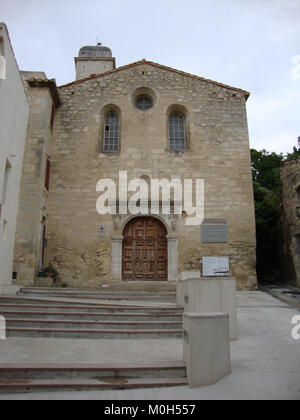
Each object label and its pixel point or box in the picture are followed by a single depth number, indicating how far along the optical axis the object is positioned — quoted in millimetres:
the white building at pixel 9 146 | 8719
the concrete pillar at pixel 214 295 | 6629
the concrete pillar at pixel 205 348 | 4066
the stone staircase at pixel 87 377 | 3928
